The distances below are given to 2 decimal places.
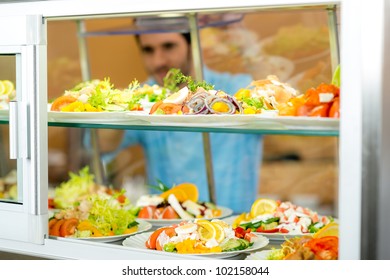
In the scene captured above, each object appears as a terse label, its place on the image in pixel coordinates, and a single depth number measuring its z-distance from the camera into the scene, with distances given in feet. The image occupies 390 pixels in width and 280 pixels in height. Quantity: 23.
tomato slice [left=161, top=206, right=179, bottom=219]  13.74
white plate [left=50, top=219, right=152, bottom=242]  11.74
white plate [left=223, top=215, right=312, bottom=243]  12.05
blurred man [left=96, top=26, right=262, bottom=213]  21.54
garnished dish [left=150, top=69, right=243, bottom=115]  10.83
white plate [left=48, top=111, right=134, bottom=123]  11.57
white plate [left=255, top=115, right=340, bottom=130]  9.42
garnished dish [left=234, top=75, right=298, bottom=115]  11.01
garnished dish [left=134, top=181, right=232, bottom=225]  13.77
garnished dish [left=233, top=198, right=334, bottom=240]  12.24
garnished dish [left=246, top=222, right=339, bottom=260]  10.04
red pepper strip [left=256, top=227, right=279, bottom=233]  12.24
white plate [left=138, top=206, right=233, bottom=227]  13.42
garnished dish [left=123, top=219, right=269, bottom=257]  10.91
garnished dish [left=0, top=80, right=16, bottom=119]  11.86
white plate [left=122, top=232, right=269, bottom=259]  10.72
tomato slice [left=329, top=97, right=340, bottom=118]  9.37
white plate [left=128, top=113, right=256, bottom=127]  10.59
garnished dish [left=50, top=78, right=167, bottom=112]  11.97
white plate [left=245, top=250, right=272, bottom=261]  10.73
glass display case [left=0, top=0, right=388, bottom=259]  8.82
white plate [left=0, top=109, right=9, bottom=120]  11.94
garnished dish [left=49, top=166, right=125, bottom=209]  14.92
